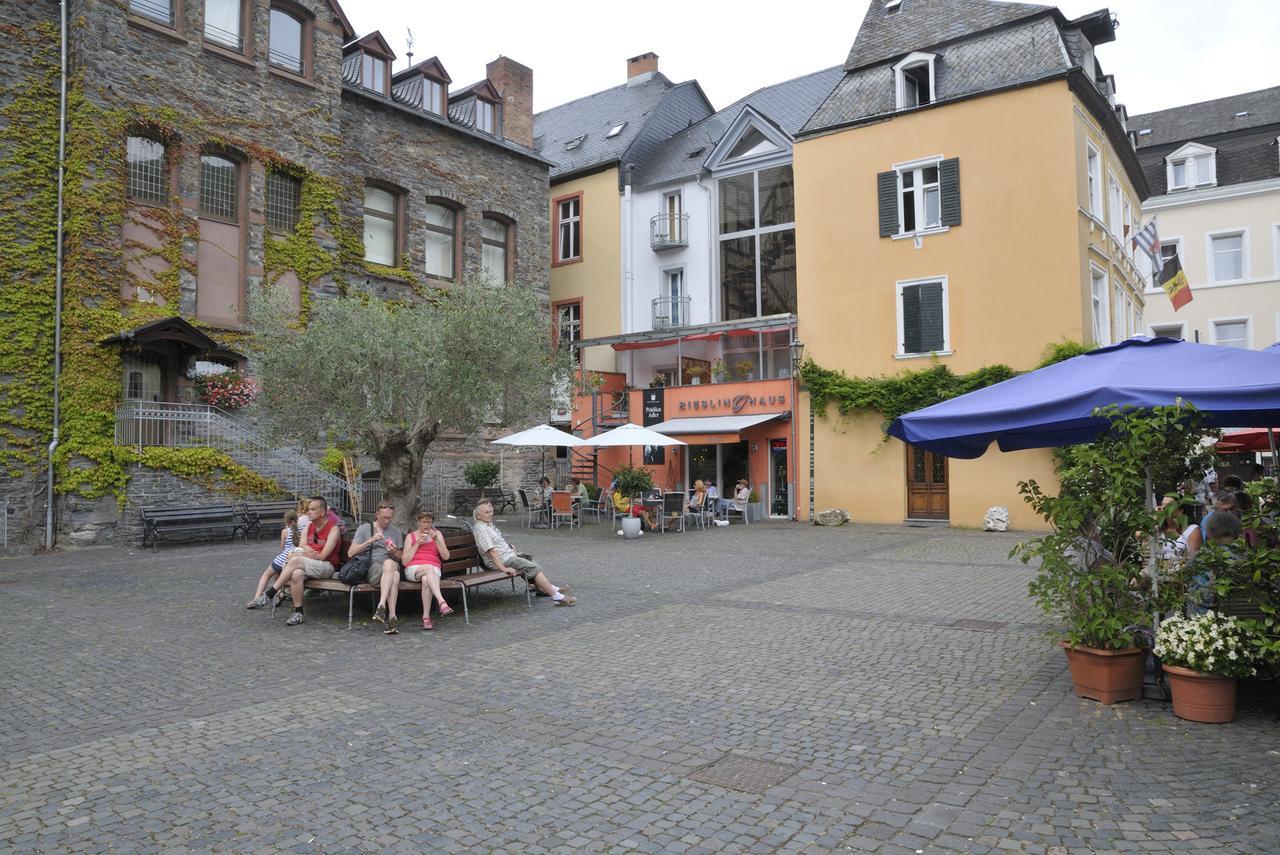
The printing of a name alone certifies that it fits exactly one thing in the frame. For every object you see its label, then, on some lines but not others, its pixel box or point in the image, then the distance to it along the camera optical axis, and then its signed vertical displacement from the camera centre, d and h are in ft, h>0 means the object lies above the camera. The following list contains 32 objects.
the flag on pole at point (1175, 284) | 56.13 +11.95
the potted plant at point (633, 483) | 71.97 -1.05
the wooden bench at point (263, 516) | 60.49 -2.98
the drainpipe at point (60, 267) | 57.88 +14.25
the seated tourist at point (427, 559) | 29.50 -3.04
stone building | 58.49 +20.40
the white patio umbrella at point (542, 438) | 68.17 +2.61
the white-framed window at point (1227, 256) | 112.68 +27.09
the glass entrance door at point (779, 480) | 80.69 -1.06
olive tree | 39.83 +4.70
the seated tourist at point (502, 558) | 33.47 -3.36
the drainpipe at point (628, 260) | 100.37 +24.33
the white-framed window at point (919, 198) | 73.20 +22.85
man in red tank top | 30.45 -2.97
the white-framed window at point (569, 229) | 106.42 +29.98
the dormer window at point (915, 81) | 73.97 +33.56
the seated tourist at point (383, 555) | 29.32 -2.87
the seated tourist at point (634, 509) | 65.26 -3.03
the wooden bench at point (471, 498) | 82.99 -2.55
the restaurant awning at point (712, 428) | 78.18 +3.81
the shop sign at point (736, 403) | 79.97 +6.21
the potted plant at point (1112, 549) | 19.12 -1.96
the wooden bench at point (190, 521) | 55.93 -3.03
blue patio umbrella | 18.65 +1.56
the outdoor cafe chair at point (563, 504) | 69.05 -2.62
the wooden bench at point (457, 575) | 30.04 -3.86
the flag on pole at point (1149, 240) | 66.39 +17.23
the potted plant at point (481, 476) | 84.33 -0.38
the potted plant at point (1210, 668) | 17.65 -4.17
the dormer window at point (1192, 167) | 114.21 +39.42
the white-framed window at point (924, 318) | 72.02 +12.48
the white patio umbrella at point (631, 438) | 67.86 +2.53
